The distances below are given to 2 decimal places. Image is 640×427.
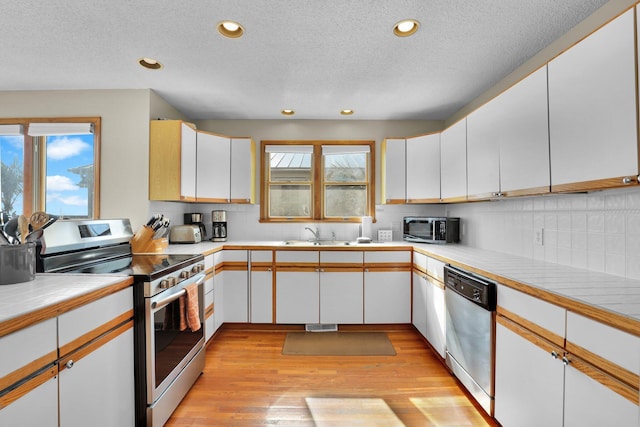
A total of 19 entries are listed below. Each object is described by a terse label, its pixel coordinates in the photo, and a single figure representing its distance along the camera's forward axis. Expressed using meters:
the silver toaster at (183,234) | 3.19
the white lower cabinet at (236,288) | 3.04
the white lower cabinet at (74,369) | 0.96
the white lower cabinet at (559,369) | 0.98
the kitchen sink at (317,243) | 3.19
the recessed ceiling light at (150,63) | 2.30
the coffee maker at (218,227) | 3.45
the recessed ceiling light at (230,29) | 1.85
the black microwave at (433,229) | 3.08
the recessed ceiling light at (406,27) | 1.83
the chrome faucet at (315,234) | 3.63
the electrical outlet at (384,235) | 3.61
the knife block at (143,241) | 2.41
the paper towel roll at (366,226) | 3.50
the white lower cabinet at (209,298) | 2.62
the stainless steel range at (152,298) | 1.57
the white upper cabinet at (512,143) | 1.68
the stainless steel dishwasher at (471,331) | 1.69
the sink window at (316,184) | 3.74
